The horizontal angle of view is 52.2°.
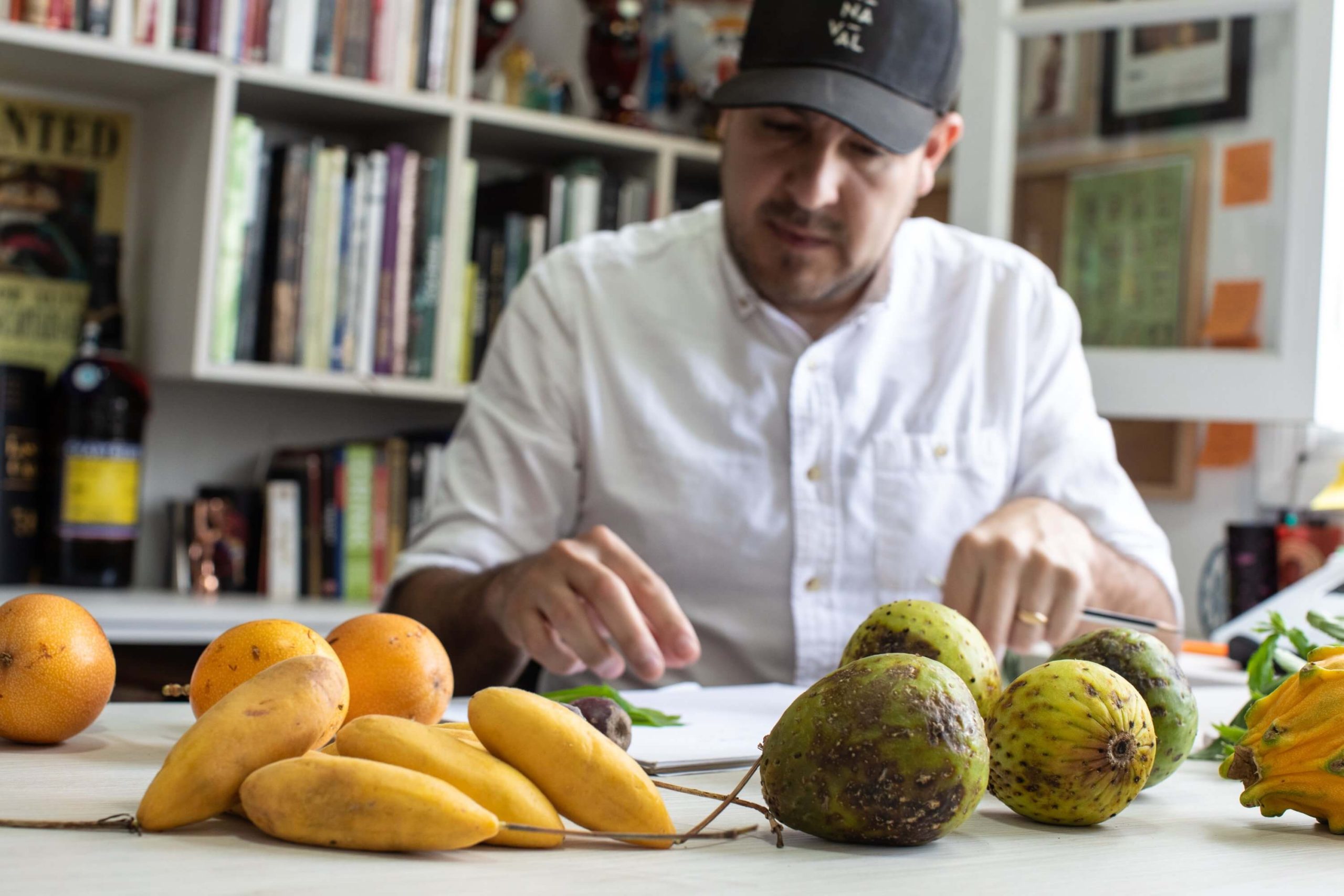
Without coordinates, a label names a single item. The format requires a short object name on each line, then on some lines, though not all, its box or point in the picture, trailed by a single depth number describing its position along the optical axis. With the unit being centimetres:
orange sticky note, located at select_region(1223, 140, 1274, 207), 203
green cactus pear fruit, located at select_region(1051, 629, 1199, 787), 66
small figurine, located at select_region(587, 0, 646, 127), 244
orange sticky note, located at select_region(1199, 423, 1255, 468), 226
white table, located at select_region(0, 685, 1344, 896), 45
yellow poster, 218
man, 152
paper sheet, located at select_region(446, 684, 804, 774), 74
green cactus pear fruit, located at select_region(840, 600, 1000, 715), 66
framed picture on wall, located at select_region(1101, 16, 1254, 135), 207
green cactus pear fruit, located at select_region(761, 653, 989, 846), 53
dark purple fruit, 69
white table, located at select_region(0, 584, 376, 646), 184
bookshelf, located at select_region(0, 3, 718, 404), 205
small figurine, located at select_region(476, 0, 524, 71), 237
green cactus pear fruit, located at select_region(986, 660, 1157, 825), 58
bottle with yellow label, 206
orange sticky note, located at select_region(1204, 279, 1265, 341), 204
